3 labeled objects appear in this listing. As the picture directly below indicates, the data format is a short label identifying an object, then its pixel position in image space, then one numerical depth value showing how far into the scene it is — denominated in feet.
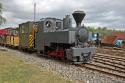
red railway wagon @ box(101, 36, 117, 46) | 50.09
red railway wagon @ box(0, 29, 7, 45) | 50.08
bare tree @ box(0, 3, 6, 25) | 51.70
